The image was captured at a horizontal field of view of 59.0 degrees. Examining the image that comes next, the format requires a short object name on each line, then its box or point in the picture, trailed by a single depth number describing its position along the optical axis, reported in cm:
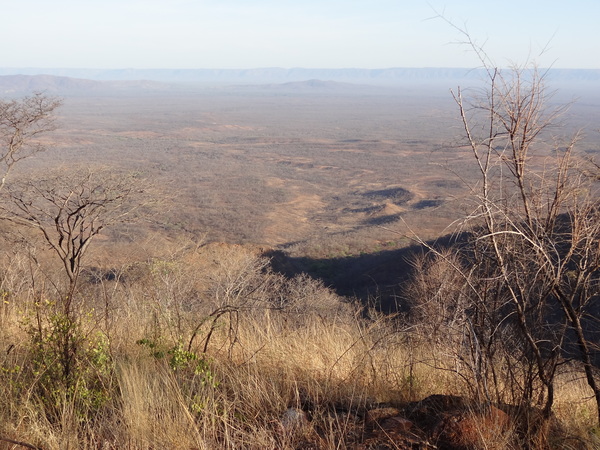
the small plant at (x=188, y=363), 287
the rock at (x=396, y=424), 260
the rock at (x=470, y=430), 244
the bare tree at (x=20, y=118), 920
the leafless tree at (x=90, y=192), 686
